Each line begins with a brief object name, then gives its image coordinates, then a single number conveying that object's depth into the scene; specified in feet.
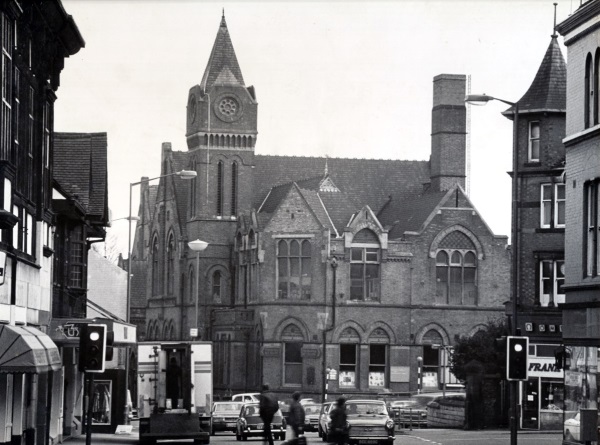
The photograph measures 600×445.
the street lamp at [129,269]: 177.78
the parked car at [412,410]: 203.25
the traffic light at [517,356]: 104.53
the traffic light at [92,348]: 93.30
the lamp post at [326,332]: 262.41
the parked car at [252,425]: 164.76
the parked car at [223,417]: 191.52
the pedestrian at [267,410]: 111.14
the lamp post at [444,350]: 271.90
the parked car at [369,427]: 139.03
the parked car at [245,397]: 217.77
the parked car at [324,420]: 158.40
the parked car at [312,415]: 191.93
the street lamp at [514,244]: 110.55
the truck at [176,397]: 144.87
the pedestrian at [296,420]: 105.19
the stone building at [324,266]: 272.10
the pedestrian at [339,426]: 107.34
